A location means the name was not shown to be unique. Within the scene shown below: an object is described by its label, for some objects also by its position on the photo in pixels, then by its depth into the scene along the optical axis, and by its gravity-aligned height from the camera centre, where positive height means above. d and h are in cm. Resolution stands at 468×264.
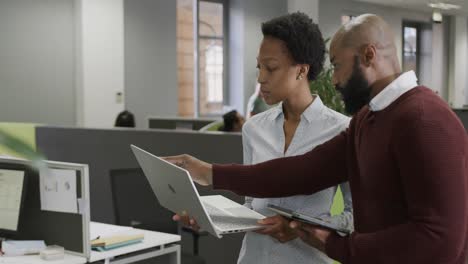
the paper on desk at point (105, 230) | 276 -65
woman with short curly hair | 148 -5
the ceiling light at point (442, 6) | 1171 +197
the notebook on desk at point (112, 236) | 257 -65
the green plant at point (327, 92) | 371 +5
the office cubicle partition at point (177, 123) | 550 -21
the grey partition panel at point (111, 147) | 370 -33
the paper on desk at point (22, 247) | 243 -62
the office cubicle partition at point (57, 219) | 237 -51
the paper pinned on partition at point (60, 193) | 239 -39
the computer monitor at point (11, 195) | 252 -41
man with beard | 100 -12
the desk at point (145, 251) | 252 -70
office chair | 348 -65
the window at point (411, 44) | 1295 +130
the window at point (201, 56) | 857 +70
